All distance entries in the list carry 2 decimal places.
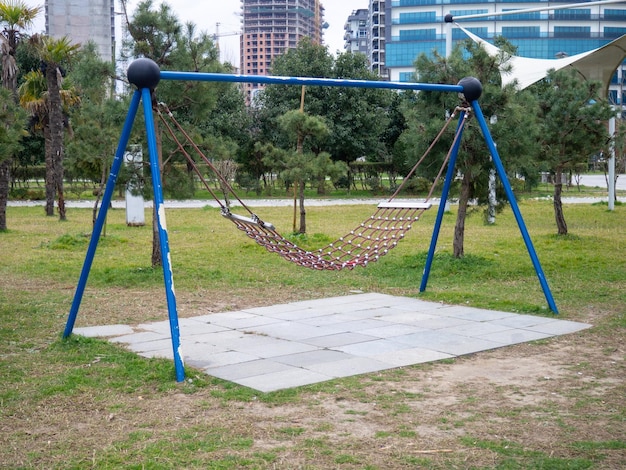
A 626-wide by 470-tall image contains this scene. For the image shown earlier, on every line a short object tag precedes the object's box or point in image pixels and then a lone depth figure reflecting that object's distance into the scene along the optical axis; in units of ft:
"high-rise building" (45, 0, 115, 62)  228.22
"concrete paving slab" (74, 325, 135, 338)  22.29
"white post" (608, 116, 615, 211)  60.49
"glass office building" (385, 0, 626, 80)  286.46
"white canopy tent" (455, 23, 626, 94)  55.21
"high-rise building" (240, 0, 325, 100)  477.36
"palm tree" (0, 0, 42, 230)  52.34
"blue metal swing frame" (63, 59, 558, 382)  17.87
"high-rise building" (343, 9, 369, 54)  461.78
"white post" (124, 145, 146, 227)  55.93
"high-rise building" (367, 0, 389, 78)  348.79
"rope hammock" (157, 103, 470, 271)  23.45
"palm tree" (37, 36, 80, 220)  57.21
